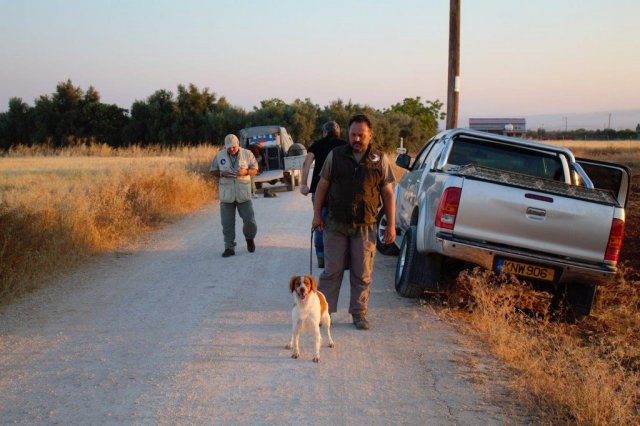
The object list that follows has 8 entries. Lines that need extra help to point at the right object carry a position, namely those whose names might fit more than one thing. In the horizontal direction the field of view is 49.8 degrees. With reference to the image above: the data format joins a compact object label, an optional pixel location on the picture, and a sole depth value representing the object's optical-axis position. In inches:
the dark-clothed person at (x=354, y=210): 255.4
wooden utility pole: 629.9
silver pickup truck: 272.8
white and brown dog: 230.5
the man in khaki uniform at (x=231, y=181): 419.8
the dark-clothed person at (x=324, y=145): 357.4
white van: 924.0
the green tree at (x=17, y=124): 2118.6
